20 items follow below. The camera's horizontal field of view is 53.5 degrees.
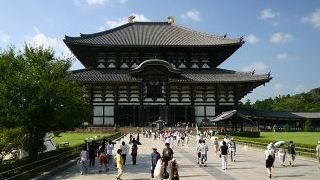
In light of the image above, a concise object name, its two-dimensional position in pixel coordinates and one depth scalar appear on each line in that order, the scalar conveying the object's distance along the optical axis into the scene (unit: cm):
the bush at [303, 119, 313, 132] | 5658
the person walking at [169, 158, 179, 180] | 1074
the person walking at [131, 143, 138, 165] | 1955
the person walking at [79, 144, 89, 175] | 1694
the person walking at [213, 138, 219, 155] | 2546
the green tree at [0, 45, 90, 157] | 1846
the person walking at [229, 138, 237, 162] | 2141
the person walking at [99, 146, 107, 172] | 1766
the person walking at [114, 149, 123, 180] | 1496
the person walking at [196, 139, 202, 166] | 1925
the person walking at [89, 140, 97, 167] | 1952
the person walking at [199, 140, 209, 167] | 1917
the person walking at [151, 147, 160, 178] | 1405
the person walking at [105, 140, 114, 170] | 1895
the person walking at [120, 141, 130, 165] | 1884
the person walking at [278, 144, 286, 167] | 1893
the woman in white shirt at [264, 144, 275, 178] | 1533
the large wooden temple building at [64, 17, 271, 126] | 5050
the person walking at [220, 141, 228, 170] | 1747
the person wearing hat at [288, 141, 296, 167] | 1922
